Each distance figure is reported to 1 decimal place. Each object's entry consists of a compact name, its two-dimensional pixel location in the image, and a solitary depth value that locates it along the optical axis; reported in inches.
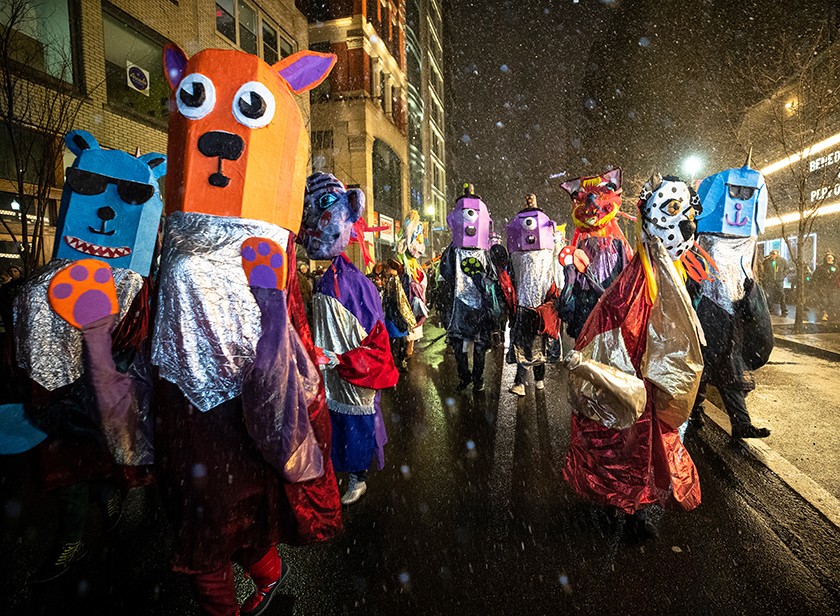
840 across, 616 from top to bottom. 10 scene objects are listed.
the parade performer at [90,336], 82.4
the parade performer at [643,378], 99.7
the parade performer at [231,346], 68.7
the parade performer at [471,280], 230.7
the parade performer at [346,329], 113.3
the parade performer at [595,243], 195.6
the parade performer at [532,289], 229.1
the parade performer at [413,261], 345.4
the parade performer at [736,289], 154.6
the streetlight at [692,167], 641.9
